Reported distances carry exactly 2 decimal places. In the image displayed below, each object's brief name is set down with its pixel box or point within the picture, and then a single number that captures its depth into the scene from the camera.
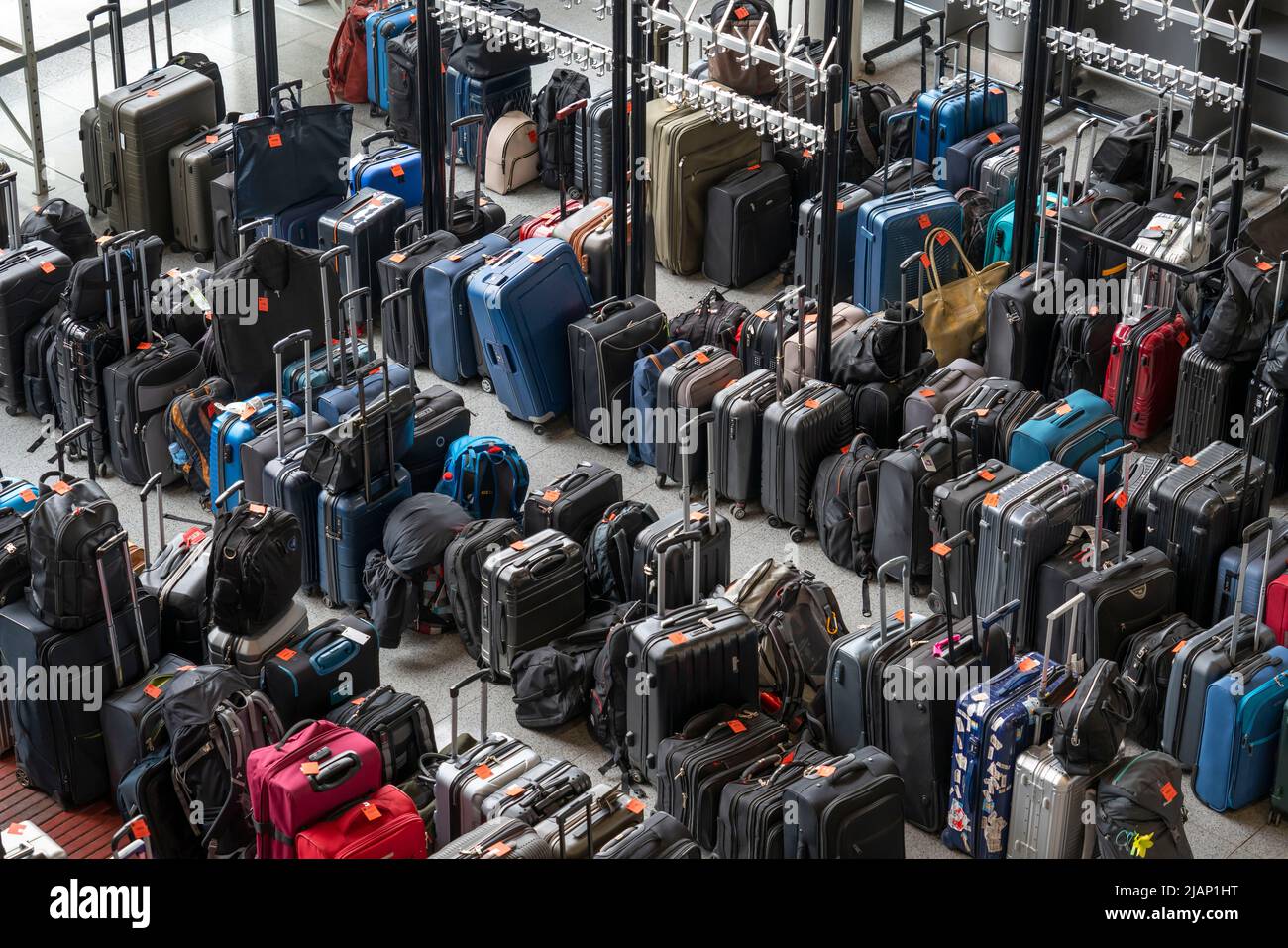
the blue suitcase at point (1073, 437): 9.34
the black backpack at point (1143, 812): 7.19
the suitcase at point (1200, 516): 8.75
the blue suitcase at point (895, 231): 11.03
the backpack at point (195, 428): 10.04
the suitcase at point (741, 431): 9.81
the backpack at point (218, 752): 7.70
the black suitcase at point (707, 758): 7.86
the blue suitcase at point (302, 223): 11.88
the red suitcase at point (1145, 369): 10.20
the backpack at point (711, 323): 10.60
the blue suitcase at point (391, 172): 11.81
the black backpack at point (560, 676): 8.63
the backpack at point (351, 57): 13.79
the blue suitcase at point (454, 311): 10.80
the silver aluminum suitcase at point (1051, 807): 7.47
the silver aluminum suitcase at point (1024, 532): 8.72
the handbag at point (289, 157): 11.64
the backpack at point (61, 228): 11.27
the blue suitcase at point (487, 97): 12.87
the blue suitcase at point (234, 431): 9.69
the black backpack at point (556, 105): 12.61
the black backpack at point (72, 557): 7.84
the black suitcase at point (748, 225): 11.66
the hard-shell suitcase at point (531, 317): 10.43
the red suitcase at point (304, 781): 7.28
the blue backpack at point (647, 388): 10.21
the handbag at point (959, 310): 10.56
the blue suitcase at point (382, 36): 13.38
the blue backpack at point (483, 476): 9.57
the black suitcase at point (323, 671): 8.15
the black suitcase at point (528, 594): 8.74
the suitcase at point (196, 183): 12.07
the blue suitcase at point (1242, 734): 8.03
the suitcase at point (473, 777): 7.55
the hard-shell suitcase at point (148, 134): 12.05
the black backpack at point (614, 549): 9.00
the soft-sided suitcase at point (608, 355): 10.33
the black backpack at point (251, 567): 8.23
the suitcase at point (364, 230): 11.36
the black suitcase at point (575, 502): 9.25
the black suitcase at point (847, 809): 7.34
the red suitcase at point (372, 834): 7.24
